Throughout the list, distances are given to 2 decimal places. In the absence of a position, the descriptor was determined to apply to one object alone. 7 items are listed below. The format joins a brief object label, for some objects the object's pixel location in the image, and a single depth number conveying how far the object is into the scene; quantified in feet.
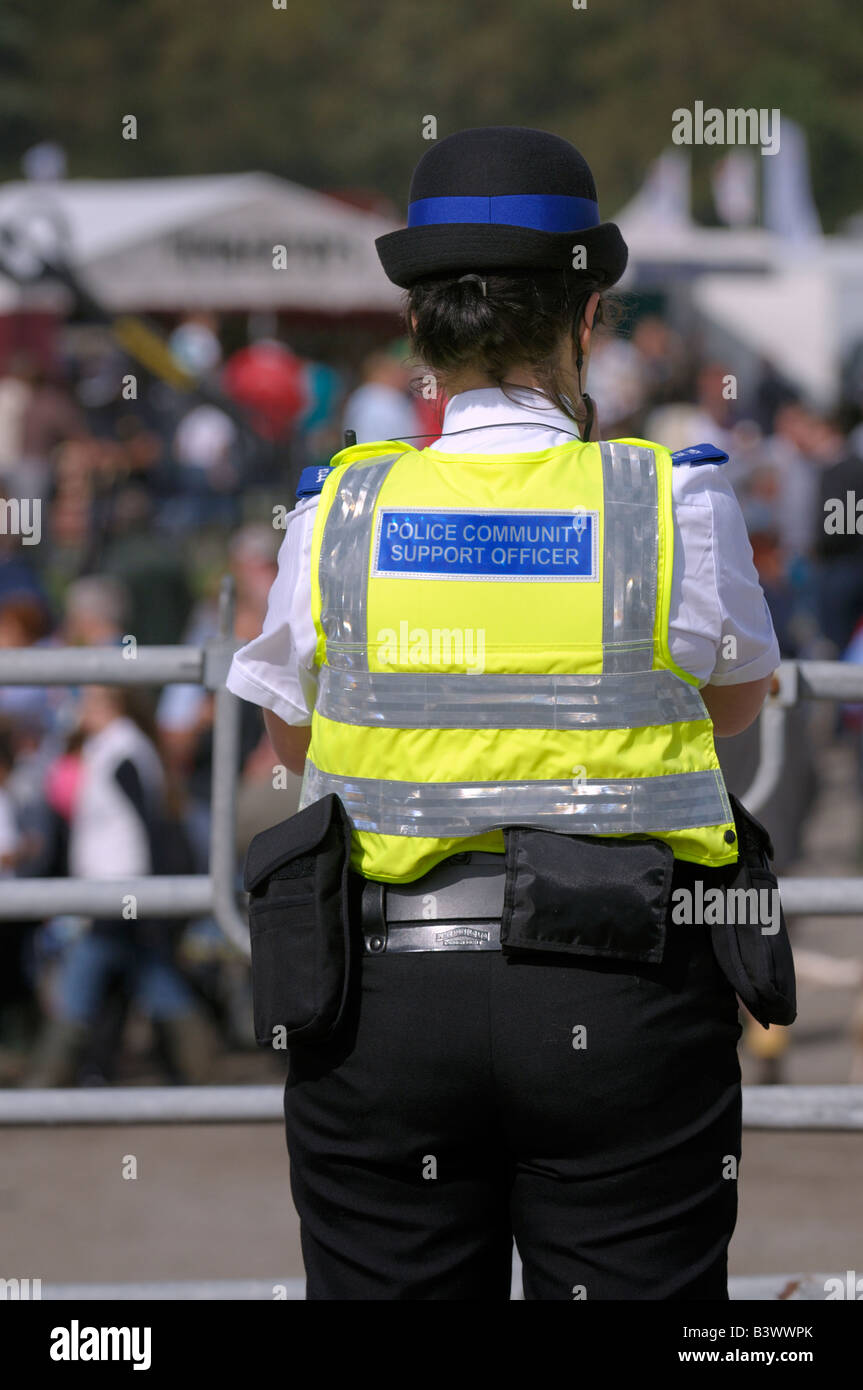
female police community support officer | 12.91
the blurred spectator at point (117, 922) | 36.58
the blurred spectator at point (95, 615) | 42.75
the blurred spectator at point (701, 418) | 81.41
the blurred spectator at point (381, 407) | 74.78
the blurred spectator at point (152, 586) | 55.26
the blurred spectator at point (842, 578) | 67.56
